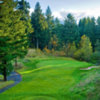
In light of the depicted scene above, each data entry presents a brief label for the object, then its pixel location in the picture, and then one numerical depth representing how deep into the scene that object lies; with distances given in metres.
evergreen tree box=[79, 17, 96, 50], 52.88
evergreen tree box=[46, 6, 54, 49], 56.78
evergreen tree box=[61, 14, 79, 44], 52.50
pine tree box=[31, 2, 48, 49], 50.75
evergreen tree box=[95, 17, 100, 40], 52.19
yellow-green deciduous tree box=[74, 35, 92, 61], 41.16
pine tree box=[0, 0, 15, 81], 16.23
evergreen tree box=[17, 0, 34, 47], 35.23
